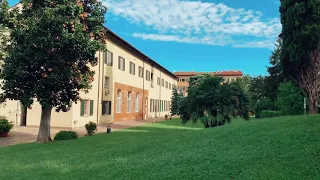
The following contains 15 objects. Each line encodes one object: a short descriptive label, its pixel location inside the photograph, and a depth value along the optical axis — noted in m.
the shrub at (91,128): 17.45
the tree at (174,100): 43.90
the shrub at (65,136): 14.56
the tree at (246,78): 78.69
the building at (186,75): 89.56
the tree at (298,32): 15.48
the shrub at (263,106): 36.03
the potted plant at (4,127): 16.47
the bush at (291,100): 23.30
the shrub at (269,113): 25.77
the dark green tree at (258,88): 37.62
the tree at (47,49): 11.52
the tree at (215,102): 13.88
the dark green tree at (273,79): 35.00
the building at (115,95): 22.36
